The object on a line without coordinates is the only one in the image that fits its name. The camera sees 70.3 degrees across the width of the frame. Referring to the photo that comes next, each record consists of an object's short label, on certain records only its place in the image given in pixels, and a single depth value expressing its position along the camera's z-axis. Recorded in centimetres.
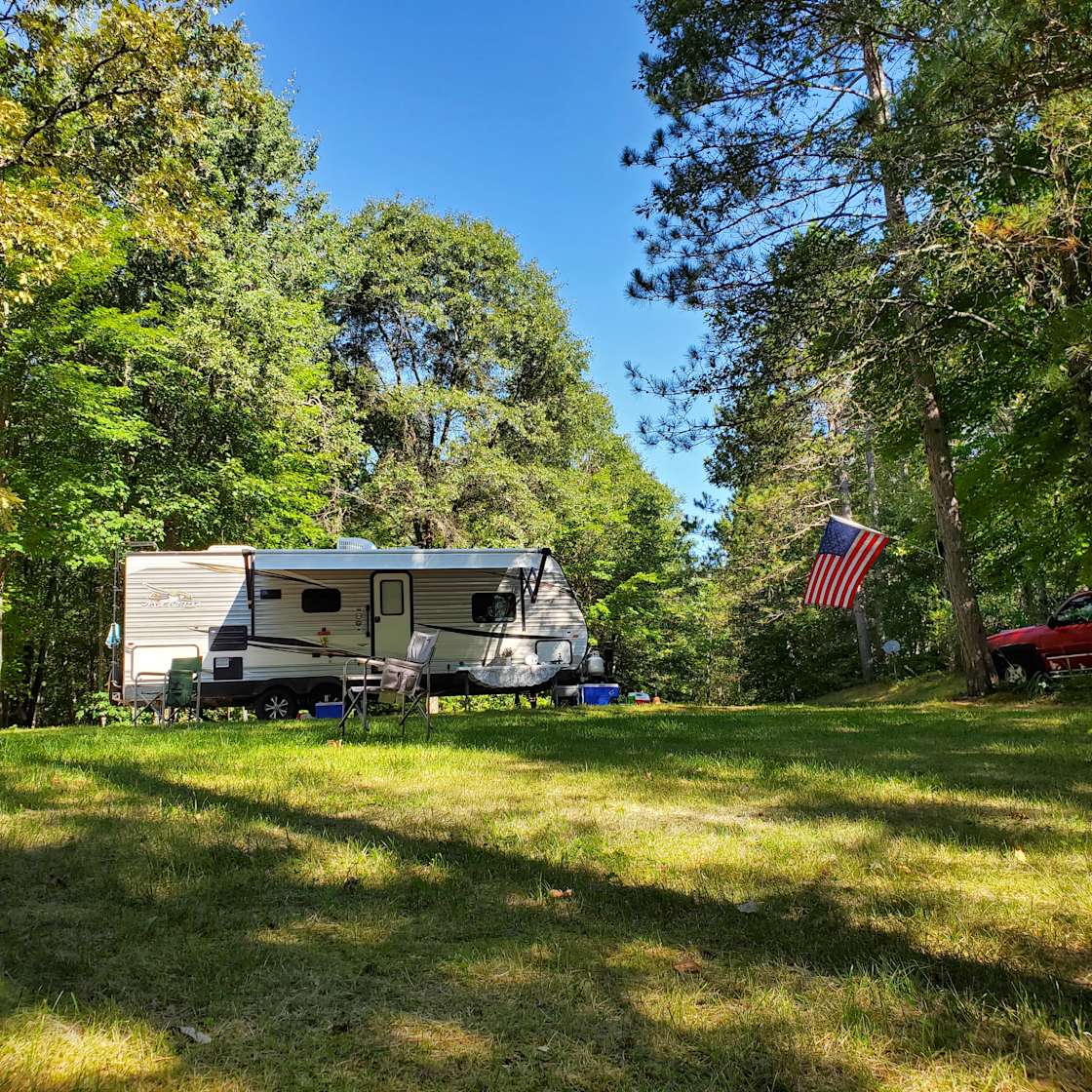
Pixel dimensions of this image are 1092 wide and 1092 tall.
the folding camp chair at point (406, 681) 696
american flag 1226
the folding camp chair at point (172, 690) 1127
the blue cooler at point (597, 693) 1478
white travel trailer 1257
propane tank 1446
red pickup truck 1281
